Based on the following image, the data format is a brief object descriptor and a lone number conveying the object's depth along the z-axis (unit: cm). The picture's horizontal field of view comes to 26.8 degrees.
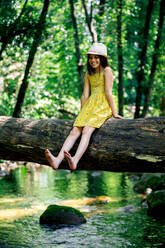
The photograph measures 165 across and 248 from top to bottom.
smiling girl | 496
